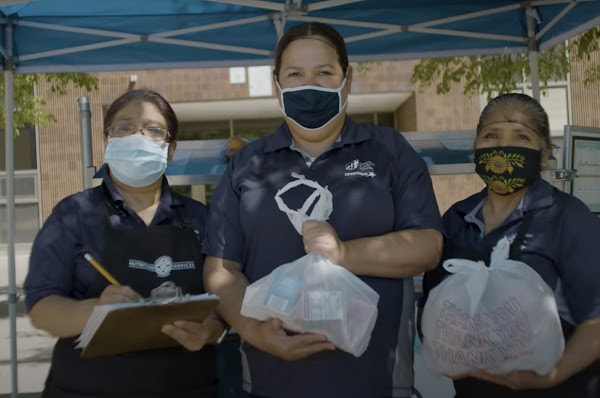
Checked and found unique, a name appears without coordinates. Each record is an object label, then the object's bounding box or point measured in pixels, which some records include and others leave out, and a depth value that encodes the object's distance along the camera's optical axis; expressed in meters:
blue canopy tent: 4.89
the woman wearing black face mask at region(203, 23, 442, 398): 2.00
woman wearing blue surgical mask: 2.17
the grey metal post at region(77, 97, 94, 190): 4.70
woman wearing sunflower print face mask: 2.13
